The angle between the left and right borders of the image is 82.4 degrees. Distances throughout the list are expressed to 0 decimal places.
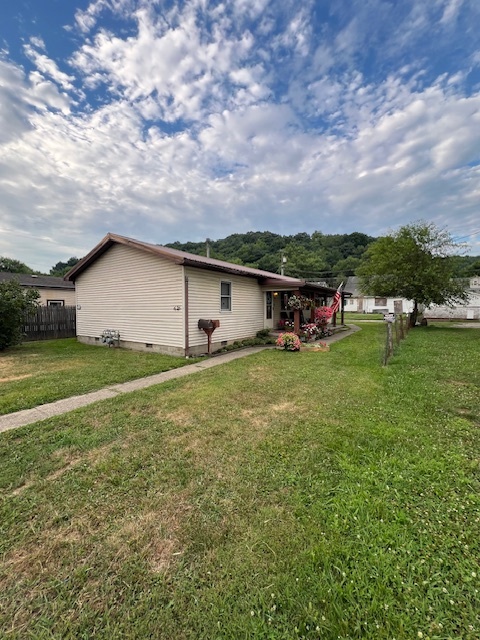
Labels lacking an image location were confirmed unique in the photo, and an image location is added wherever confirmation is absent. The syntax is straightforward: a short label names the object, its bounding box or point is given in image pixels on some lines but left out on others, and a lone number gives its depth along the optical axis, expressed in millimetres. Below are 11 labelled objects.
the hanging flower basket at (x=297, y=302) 11438
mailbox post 9195
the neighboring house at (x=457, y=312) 25641
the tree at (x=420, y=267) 16495
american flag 13189
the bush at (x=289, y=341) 10109
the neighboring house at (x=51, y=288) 19422
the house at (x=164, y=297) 9148
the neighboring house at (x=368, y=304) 37656
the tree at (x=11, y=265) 49125
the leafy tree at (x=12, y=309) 9922
